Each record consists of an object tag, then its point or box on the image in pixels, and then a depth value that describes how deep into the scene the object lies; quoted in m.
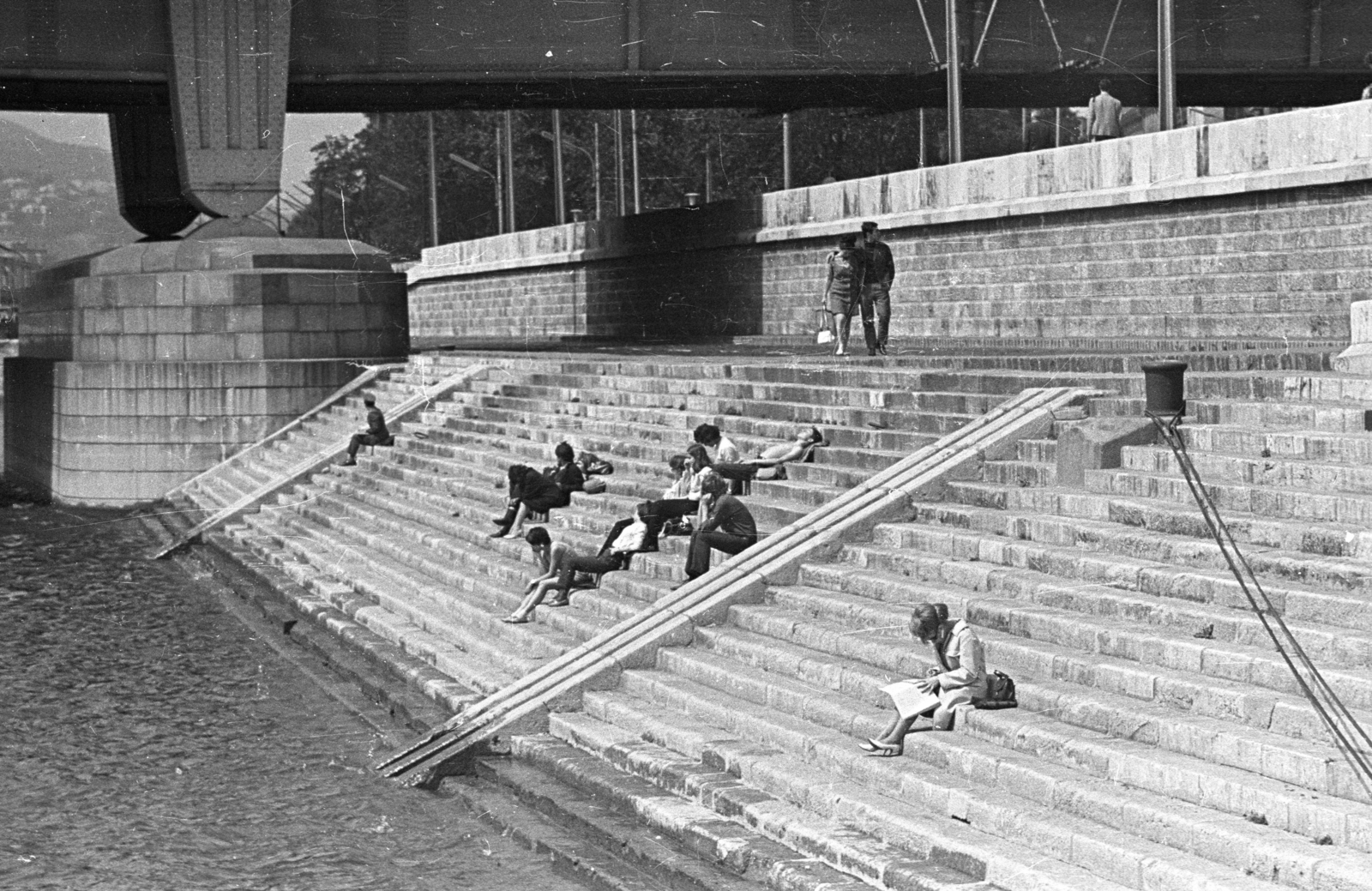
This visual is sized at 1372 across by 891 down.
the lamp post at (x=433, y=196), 60.88
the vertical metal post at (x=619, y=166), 53.38
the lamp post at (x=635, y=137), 54.00
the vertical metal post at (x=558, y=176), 53.41
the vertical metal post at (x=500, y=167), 68.95
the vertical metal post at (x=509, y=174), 52.69
